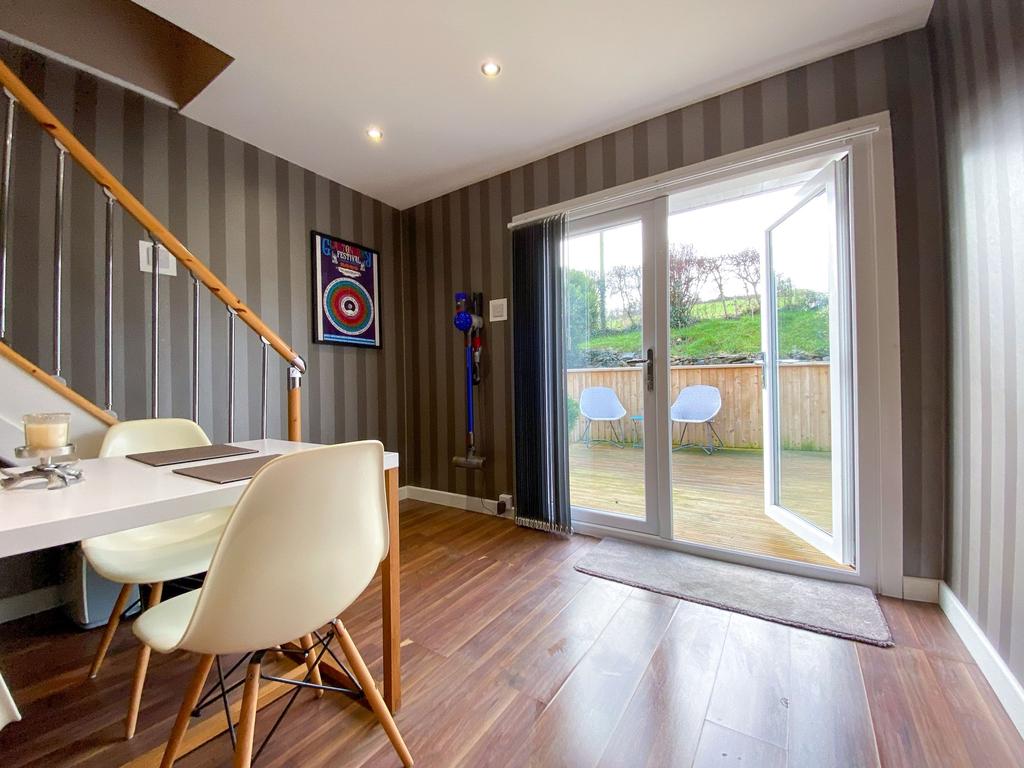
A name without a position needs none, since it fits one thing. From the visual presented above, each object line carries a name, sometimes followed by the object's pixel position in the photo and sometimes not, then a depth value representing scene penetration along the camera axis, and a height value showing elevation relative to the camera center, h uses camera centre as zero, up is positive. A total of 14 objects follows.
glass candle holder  0.84 -0.08
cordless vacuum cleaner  2.89 +0.24
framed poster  2.83 +0.72
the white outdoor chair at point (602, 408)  2.51 -0.14
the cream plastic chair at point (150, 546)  1.12 -0.50
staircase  1.24 +0.30
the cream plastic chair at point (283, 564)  0.69 -0.34
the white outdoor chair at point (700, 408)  3.72 -0.22
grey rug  1.53 -0.93
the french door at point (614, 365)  2.29 +0.13
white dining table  0.56 -0.19
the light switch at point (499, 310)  2.83 +0.56
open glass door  1.87 +0.08
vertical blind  2.54 +0.01
